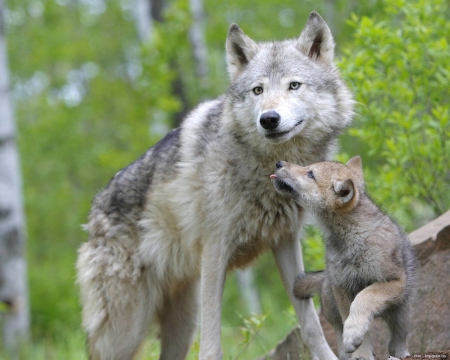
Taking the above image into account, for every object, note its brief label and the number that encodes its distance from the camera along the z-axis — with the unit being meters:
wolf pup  8.34
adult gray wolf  9.92
